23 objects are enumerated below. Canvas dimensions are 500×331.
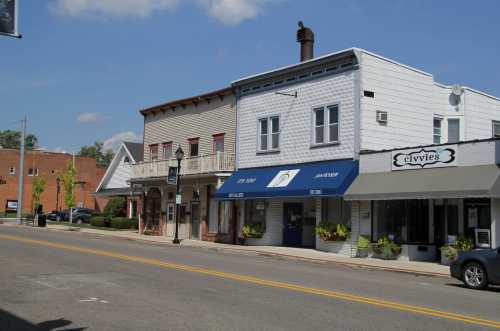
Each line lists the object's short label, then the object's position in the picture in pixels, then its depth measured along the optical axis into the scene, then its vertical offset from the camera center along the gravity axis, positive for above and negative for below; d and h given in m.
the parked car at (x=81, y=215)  59.75 -0.92
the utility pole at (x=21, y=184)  51.25 +1.66
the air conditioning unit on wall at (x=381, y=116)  25.86 +3.93
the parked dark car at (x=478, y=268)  14.62 -1.31
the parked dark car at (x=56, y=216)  63.62 -1.13
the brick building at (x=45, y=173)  78.62 +3.64
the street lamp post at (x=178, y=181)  31.38 +1.34
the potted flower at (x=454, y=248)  21.00 -1.19
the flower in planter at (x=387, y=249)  23.48 -1.39
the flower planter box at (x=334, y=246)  25.47 -1.49
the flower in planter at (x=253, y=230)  30.02 -1.03
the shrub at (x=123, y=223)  46.03 -1.23
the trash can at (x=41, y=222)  47.84 -1.32
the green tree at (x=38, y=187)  55.37 +1.55
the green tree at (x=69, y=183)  46.00 +1.64
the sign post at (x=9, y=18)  9.01 +2.69
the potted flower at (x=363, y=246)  24.23 -1.35
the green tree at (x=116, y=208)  52.25 -0.16
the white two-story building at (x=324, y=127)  25.75 +3.77
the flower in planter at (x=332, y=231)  25.44 -0.85
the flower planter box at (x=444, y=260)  21.61 -1.64
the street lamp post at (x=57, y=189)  76.69 +1.97
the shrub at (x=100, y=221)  48.77 -1.24
